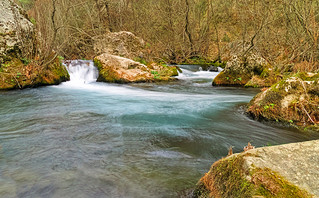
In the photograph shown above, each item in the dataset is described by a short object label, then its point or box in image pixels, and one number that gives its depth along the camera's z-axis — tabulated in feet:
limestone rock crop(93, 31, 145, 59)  49.52
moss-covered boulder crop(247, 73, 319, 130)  14.21
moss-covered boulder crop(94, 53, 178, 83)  34.32
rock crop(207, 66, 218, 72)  48.82
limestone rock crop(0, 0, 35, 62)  25.81
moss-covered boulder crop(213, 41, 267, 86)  32.53
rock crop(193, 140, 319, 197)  4.17
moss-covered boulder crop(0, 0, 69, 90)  25.21
